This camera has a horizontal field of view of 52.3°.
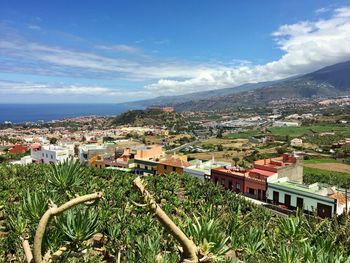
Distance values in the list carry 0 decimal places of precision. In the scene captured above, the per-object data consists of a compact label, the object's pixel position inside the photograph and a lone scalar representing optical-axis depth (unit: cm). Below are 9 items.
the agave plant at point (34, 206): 738
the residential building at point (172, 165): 4234
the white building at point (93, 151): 5519
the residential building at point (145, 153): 4927
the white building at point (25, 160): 5415
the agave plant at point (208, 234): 477
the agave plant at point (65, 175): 788
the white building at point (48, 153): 5350
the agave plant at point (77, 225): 619
